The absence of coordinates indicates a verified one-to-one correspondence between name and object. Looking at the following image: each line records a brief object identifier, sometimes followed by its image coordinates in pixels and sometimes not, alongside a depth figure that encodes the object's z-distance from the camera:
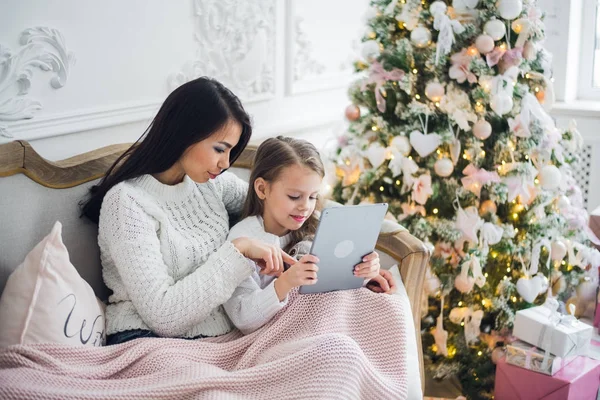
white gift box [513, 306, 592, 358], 2.22
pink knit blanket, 1.40
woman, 1.67
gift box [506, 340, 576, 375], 2.25
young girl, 1.72
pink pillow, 1.53
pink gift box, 2.22
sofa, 1.73
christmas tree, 2.39
